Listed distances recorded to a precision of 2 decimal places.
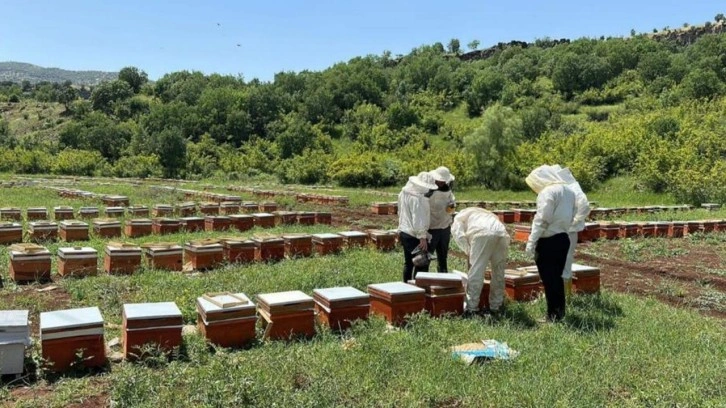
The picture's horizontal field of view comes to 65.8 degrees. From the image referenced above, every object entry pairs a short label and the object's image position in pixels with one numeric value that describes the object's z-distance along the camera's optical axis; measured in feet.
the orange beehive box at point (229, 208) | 48.78
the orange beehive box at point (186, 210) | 46.06
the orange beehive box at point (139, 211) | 43.83
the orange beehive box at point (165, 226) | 36.01
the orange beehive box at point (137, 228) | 35.35
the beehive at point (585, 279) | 22.51
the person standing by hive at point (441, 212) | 22.15
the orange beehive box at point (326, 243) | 31.07
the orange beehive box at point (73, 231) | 32.45
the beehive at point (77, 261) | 24.47
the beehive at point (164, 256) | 26.45
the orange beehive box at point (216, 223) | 37.96
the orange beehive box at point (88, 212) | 41.27
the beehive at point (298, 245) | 30.60
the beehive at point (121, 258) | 25.40
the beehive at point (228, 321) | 15.72
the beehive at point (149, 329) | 14.56
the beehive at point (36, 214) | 40.40
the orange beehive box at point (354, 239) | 32.40
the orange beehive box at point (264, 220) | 40.55
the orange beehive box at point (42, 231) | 32.22
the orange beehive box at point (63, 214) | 40.65
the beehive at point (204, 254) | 27.09
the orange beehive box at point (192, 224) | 37.11
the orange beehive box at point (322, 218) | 44.46
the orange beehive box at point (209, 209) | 48.67
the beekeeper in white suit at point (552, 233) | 18.37
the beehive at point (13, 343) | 13.20
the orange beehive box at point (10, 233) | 31.48
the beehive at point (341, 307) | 17.31
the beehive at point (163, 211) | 44.84
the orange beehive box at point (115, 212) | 42.04
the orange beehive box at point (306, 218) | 43.84
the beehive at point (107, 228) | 34.45
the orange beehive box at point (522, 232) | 38.55
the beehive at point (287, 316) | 16.46
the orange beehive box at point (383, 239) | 33.53
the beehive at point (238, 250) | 28.27
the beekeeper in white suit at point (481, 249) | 19.25
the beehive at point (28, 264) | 23.52
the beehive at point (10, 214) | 39.22
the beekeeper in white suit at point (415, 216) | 21.06
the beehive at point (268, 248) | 29.07
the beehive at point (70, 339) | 13.70
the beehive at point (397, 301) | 17.84
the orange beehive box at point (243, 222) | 39.05
